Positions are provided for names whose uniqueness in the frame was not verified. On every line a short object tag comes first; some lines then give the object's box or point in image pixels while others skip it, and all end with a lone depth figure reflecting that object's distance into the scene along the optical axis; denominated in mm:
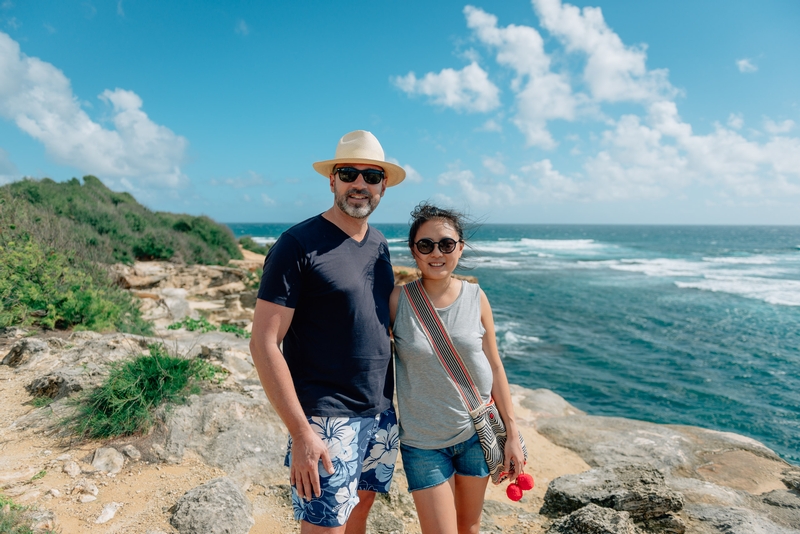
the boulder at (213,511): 2828
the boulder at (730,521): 3066
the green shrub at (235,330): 7797
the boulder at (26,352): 4809
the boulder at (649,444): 5648
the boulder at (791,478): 4732
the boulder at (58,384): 4016
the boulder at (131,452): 3438
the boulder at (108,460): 3283
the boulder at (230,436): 3596
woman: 2180
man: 1978
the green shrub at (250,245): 25516
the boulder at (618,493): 3252
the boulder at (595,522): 2898
